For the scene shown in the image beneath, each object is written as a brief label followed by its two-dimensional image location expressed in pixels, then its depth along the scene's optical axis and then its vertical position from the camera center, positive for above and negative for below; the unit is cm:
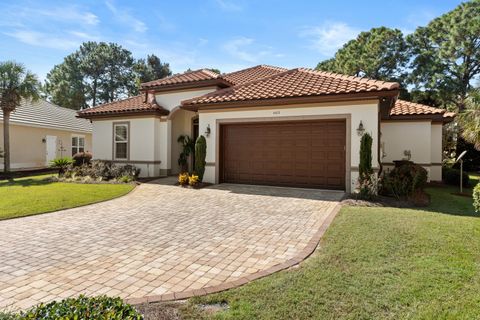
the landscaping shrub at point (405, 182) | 985 -101
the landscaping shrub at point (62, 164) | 1587 -73
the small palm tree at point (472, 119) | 1114 +166
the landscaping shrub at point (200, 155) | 1280 -13
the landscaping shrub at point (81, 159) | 1658 -45
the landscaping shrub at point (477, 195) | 630 -94
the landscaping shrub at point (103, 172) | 1466 -108
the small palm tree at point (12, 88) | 1630 +374
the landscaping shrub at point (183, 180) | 1248 -124
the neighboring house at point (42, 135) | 1962 +126
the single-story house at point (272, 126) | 1055 +125
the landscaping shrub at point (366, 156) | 987 -10
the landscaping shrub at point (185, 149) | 1639 +18
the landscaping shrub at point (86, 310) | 221 -131
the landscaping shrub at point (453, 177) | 1378 -122
